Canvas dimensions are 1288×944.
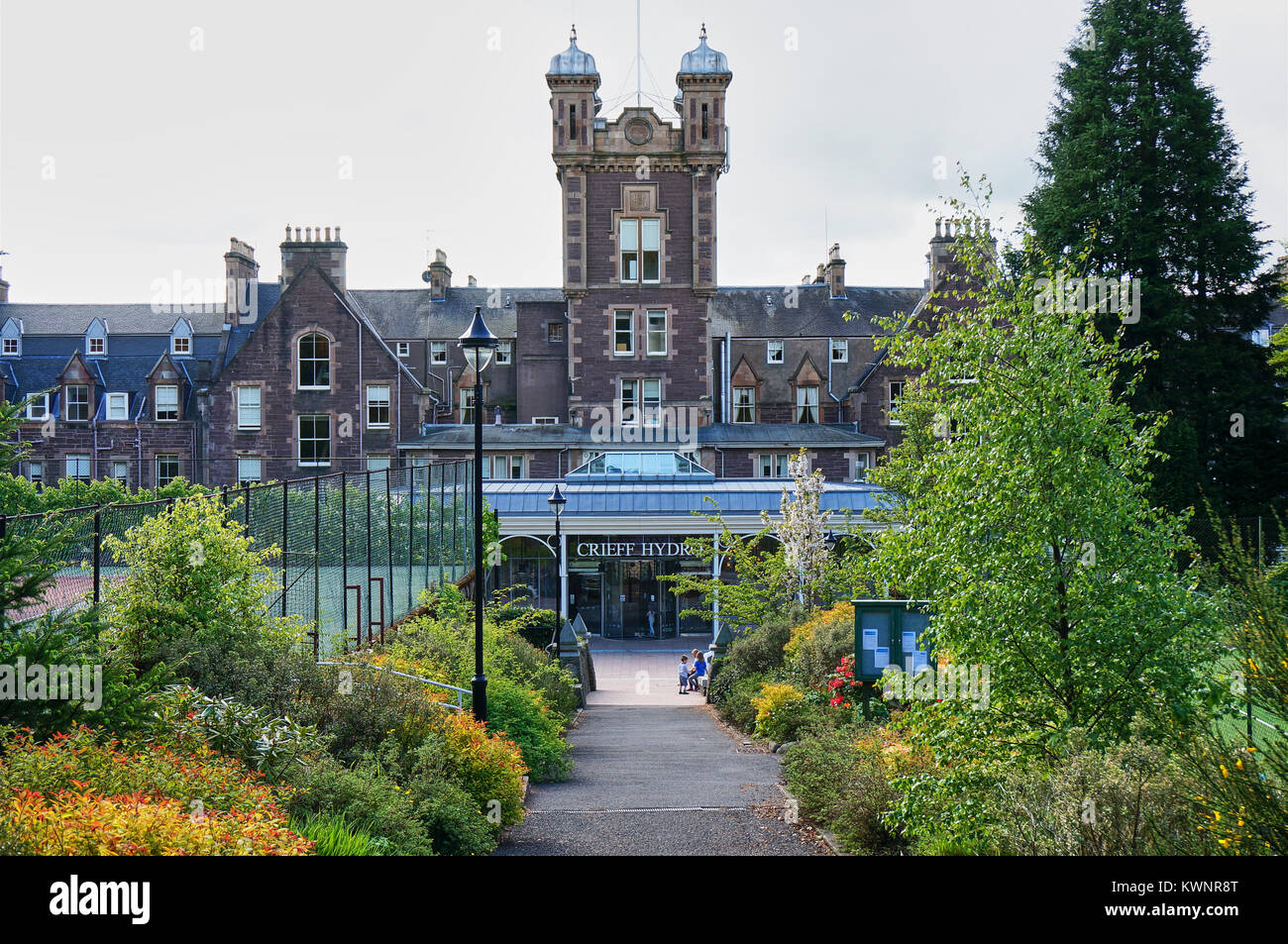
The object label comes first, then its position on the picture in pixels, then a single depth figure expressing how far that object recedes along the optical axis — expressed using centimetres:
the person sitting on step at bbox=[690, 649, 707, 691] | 2853
